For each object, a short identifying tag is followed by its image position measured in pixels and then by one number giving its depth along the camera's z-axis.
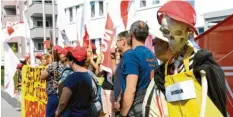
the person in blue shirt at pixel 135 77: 3.46
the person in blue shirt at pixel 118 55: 3.69
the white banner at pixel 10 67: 11.05
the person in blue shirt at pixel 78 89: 4.14
